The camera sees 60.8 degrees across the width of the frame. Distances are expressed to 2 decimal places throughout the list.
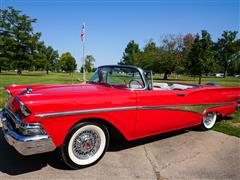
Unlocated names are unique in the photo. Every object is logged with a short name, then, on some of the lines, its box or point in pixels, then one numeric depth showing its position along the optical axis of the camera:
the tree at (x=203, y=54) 19.69
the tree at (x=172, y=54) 38.41
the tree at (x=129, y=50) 60.56
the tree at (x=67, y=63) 65.38
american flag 17.51
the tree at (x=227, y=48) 63.31
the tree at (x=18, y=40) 41.01
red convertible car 2.59
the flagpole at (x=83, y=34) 17.54
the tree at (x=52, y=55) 65.89
